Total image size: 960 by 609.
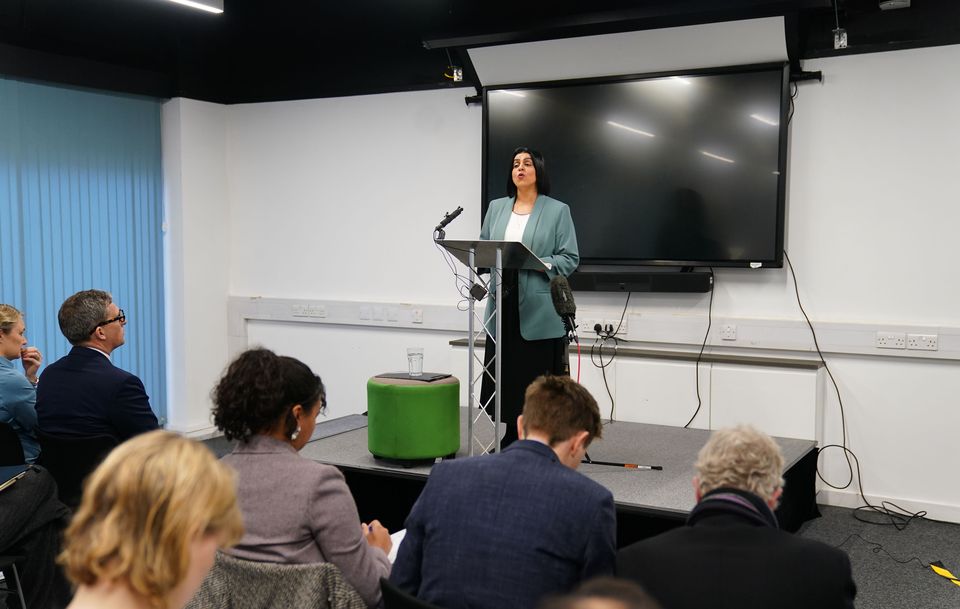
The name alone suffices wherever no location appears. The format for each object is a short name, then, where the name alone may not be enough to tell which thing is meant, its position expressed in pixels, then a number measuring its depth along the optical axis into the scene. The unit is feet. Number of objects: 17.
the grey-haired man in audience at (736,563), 5.36
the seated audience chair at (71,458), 9.62
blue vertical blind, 17.67
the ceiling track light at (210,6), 17.62
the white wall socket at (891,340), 14.93
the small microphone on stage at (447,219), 11.65
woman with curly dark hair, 6.38
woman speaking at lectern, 12.32
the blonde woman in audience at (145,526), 3.64
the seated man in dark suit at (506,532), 6.08
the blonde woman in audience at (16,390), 10.79
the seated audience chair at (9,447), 10.21
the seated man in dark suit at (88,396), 10.28
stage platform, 11.02
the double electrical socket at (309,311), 20.86
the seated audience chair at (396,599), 5.61
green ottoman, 11.64
